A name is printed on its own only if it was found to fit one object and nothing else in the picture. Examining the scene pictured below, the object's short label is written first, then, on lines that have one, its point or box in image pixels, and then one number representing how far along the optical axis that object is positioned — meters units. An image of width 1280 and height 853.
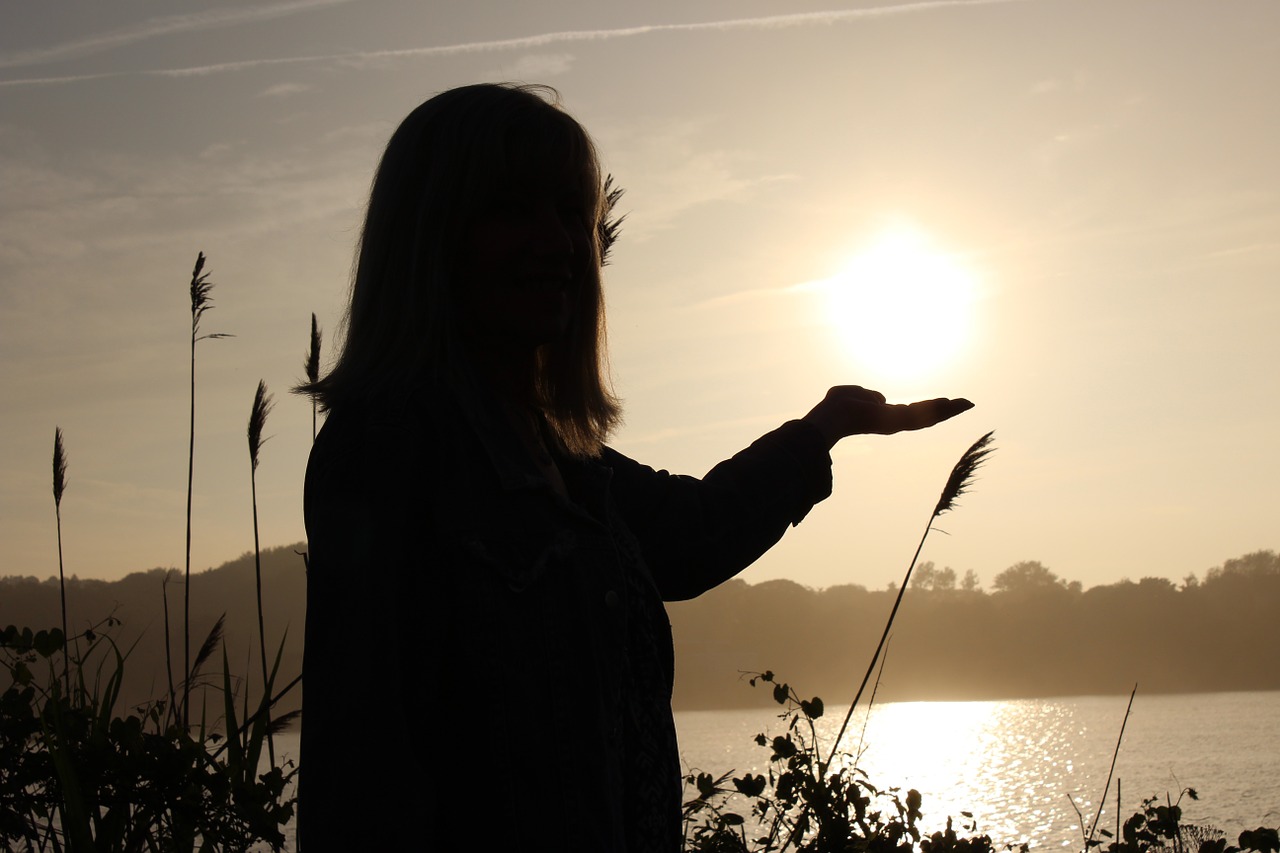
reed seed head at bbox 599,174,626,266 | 2.02
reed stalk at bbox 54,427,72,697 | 5.14
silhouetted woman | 1.36
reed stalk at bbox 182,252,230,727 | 3.45
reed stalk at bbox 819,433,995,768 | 2.91
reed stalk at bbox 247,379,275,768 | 4.65
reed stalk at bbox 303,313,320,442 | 4.52
